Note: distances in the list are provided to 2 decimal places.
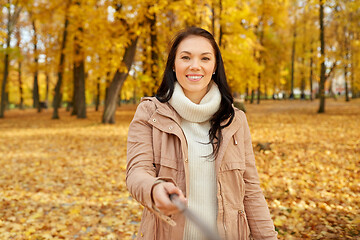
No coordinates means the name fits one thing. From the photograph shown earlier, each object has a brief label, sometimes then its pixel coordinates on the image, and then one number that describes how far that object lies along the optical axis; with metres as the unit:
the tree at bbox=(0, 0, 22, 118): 19.19
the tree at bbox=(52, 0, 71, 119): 19.84
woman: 1.67
